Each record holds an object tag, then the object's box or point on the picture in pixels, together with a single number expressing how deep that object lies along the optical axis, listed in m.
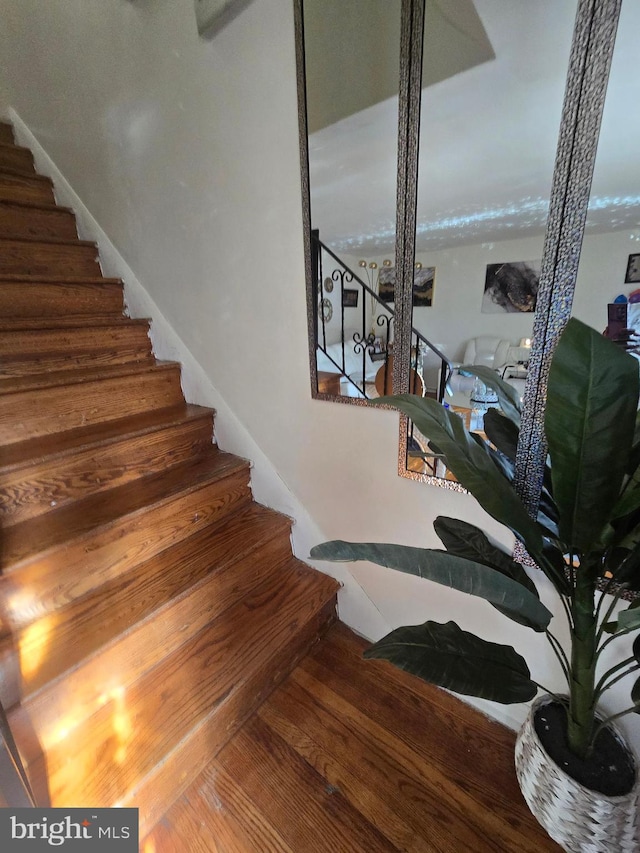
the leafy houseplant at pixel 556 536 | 0.49
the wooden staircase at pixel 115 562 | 0.93
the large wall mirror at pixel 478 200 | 0.66
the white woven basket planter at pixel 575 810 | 0.71
